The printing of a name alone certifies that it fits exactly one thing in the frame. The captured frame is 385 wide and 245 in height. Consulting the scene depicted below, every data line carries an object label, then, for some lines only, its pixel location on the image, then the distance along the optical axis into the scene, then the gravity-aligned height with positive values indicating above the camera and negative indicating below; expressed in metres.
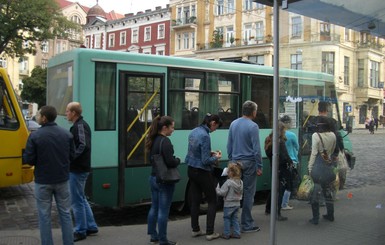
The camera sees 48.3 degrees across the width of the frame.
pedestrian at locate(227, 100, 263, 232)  6.12 -0.54
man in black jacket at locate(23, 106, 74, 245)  4.91 -0.63
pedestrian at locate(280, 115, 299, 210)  5.29 -0.51
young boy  5.99 -1.14
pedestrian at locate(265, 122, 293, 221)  6.52 -0.81
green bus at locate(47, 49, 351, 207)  6.86 +0.22
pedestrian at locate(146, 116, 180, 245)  5.47 -0.63
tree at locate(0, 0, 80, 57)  24.97 +5.45
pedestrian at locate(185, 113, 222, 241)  5.84 -0.73
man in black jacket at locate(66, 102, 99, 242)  5.79 -0.72
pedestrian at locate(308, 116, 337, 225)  4.47 -0.45
